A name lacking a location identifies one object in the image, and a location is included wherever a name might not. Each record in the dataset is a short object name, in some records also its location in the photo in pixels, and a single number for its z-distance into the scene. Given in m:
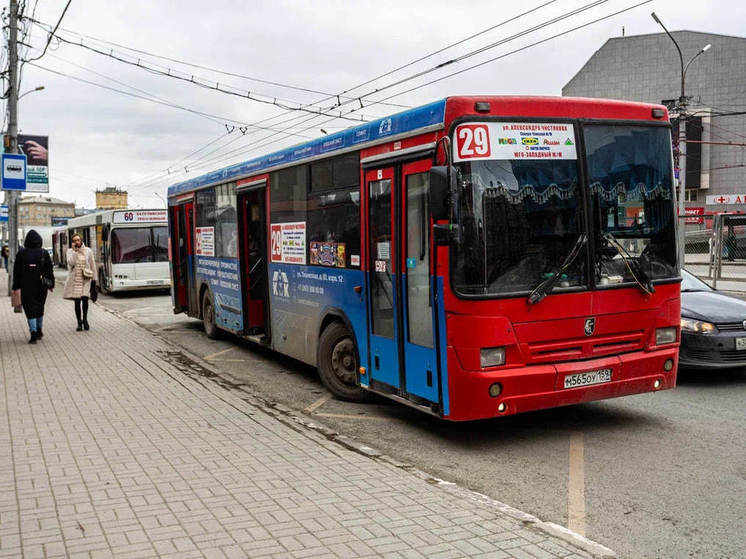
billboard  23.06
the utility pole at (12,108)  22.30
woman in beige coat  13.99
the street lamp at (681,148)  22.86
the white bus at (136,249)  24.38
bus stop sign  18.64
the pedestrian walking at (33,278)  12.18
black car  8.42
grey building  48.94
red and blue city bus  5.90
